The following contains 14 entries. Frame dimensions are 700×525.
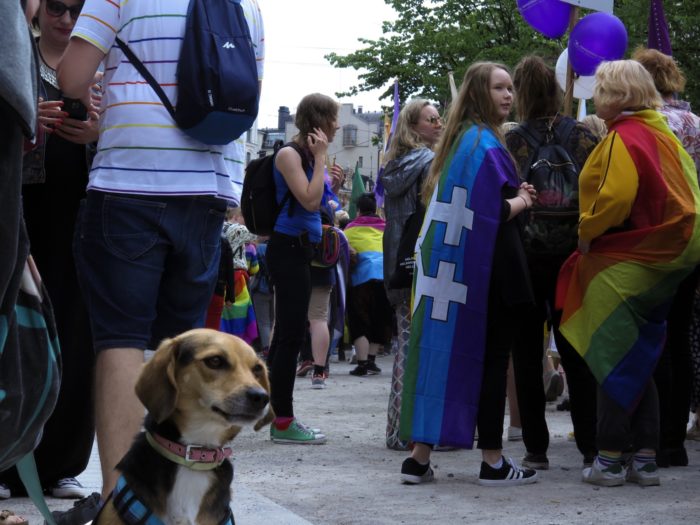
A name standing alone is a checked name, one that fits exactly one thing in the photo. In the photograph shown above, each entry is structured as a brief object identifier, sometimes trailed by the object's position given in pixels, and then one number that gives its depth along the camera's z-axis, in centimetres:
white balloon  1066
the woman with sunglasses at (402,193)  731
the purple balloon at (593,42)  981
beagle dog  350
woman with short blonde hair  592
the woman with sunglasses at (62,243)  461
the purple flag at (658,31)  1001
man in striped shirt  414
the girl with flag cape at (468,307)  597
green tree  3466
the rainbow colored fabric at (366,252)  1552
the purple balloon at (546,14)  1057
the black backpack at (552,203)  641
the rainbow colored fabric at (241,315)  1515
